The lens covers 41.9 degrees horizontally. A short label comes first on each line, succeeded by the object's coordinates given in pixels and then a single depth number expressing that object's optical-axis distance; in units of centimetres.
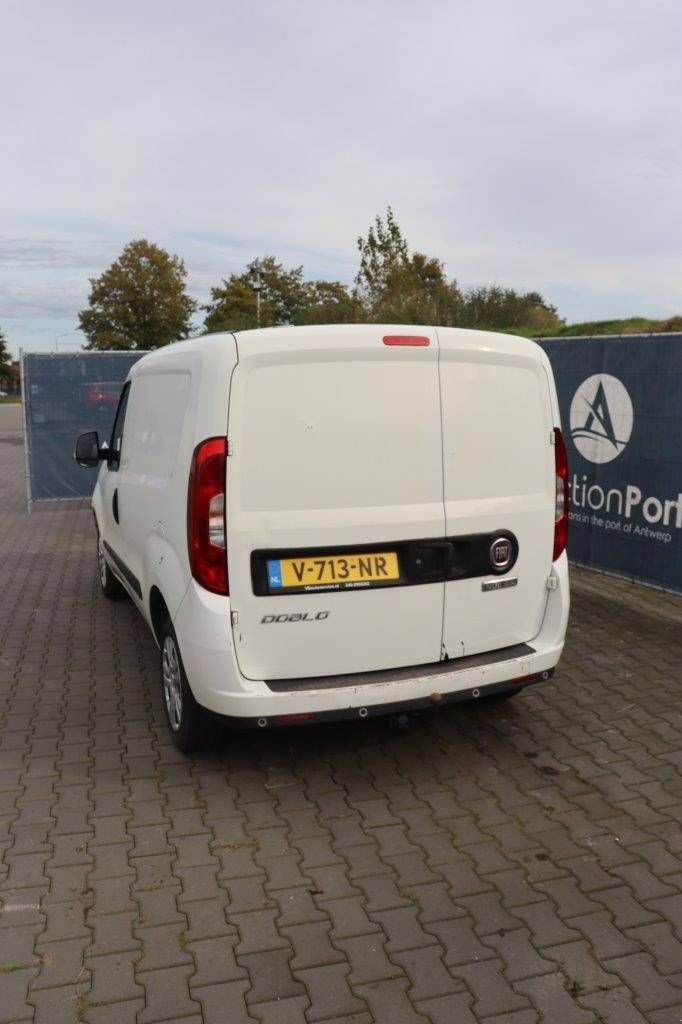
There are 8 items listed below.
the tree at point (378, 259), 2970
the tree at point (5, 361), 8744
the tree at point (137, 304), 4650
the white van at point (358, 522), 371
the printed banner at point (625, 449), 746
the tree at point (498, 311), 2489
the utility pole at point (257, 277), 3664
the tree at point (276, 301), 3619
